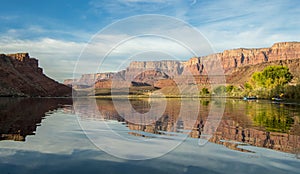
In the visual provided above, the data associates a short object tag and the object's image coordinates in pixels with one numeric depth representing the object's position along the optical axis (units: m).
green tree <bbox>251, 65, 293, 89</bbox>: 110.88
